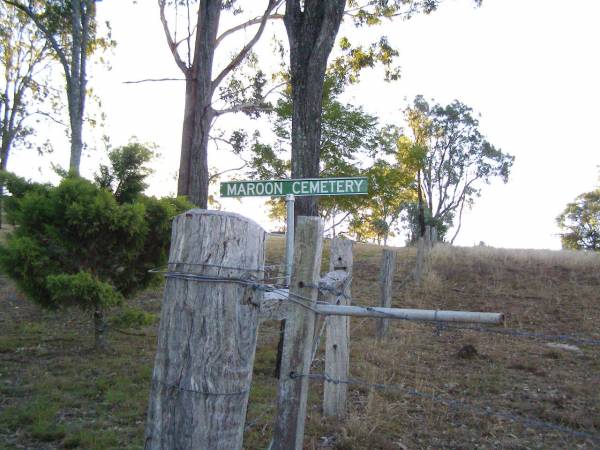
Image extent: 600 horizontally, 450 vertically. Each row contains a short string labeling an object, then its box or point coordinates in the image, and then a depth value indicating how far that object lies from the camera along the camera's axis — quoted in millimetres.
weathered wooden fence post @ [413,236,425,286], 13445
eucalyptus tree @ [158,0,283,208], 14297
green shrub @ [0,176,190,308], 6363
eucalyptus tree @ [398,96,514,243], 40656
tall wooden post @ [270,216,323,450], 2842
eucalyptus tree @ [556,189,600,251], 49438
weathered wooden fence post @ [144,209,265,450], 2043
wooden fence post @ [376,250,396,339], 8648
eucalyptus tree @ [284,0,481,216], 8914
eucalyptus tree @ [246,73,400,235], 17672
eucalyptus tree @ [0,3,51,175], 27219
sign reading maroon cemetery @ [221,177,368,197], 4203
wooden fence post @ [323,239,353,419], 5074
